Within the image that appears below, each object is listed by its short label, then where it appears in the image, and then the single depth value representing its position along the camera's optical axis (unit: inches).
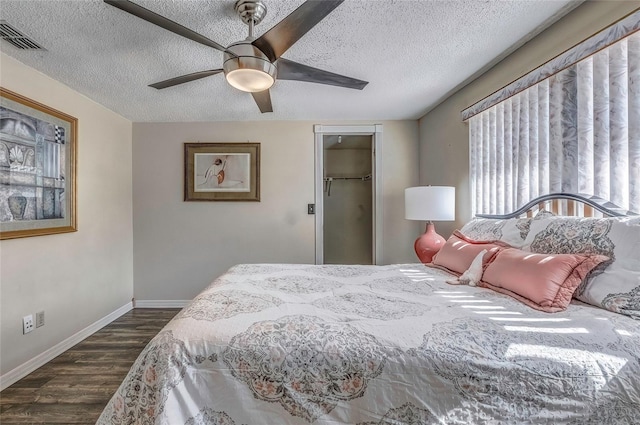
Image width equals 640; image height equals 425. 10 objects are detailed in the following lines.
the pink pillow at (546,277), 45.6
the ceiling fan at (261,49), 46.0
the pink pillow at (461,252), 65.8
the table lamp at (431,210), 93.7
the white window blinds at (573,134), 50.8
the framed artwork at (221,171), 129.7
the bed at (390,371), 32.9
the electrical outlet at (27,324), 77.7
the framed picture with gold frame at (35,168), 73.7
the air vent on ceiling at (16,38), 63.3
